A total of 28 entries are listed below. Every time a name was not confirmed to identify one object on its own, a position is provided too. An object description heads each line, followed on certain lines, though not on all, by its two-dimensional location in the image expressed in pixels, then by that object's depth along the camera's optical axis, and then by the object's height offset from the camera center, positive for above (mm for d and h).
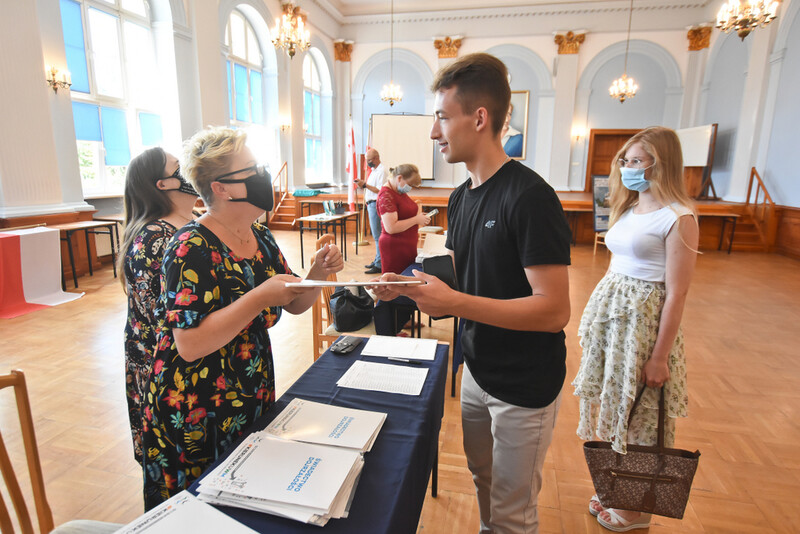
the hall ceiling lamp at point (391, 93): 10812 +2272
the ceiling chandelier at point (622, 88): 9945 +2284
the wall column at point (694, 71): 10633 +2928
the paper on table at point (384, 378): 1396 -661
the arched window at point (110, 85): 6617 +1568
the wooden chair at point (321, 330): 2590 -947
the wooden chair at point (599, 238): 8458 -1045
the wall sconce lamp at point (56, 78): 5547 +1305
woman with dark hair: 1600 -231
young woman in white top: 1537 -425
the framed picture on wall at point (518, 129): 11977 +1555
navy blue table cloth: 857 -669
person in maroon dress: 3453 -295
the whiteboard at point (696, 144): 9742 +1020
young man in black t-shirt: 1069 -270
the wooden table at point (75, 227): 5395 -625
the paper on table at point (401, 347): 1656 -657
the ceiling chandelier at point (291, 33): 6906 +2478
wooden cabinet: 11641 +1016
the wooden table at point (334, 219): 6985 -602
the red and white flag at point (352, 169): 9227 +300
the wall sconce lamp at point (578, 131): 11746 +1490
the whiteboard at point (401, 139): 12258 +1256
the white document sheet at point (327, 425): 1071 -641
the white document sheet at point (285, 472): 875 -633
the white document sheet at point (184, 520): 788 -639
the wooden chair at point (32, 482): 1055 -779
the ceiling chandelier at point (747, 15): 5785 +2396
